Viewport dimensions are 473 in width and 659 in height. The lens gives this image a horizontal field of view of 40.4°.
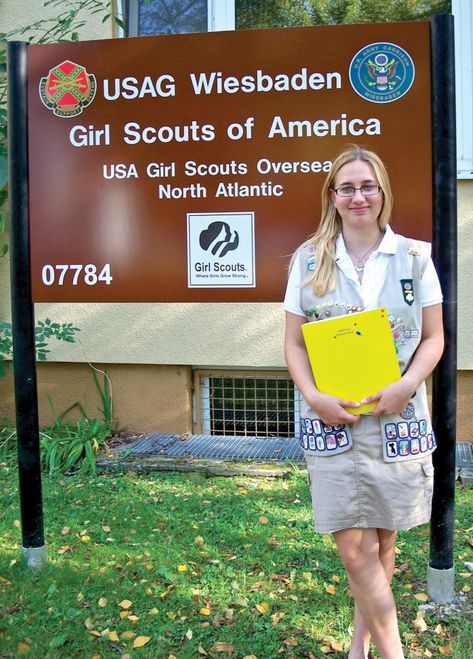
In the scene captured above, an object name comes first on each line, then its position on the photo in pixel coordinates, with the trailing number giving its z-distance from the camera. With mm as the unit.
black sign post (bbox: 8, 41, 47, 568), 2971
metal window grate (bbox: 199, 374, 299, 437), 5145
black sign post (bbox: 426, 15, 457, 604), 2576
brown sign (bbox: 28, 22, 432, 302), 2688
